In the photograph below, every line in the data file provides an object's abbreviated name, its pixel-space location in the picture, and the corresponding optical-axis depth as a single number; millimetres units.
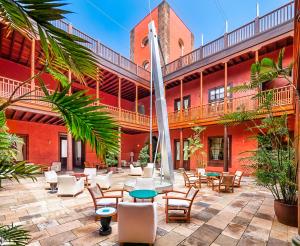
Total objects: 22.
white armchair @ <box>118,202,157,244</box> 2994
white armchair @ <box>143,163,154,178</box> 8016
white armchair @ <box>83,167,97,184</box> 7625
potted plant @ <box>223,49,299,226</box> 3686
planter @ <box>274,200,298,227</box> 3873
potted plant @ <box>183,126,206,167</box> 10828
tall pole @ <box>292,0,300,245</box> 2598
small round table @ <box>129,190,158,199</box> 4147
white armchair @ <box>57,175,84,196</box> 5887
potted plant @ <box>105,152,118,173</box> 11297
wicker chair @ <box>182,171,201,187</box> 7416
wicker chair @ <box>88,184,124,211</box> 4265
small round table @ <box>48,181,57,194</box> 6515
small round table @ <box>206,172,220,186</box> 7374
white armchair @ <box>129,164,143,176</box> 10438
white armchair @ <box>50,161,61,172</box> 10789
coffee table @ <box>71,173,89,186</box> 7675
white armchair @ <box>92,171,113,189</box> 6953
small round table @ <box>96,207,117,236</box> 3472
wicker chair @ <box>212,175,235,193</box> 6523
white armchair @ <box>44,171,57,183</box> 6707
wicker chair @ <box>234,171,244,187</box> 7560
